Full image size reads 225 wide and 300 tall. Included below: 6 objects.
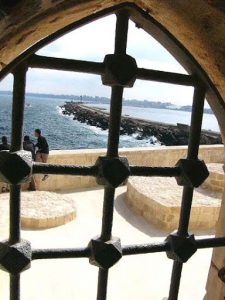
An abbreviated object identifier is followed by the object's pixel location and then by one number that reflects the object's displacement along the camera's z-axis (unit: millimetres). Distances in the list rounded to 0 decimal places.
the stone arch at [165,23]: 823
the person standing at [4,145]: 6145
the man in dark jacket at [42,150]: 6693
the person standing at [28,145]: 6662
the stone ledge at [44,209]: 5461
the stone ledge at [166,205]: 6062
